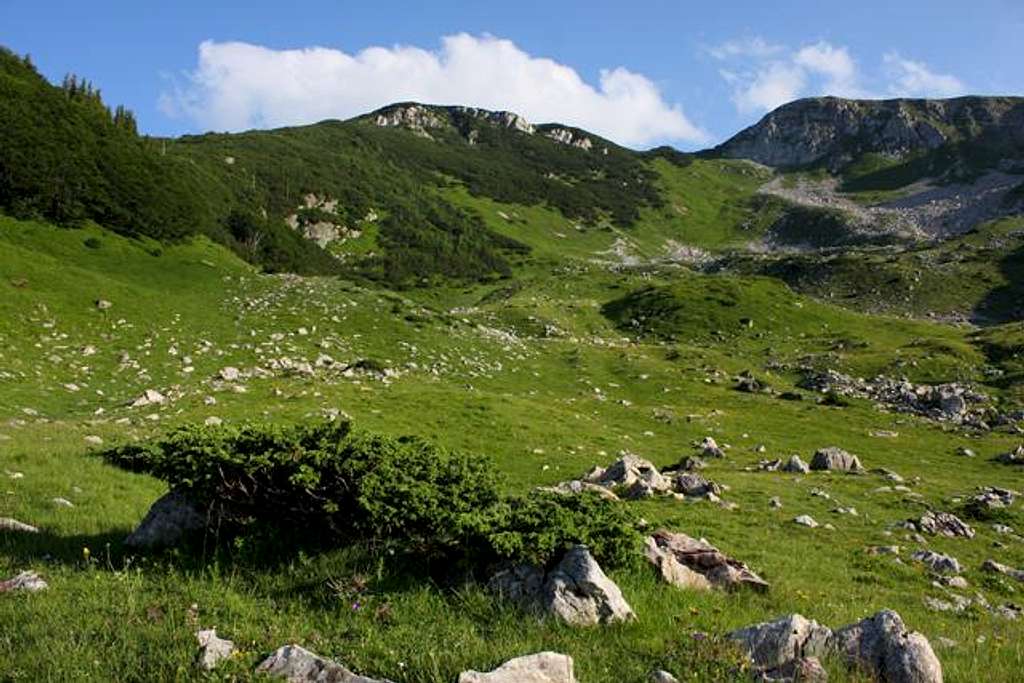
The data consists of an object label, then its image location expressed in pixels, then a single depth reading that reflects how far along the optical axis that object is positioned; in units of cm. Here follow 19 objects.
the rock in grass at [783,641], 769
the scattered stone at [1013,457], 3503
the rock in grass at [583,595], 850
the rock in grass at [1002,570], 1787
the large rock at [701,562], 1057
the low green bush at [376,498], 955
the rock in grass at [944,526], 2167
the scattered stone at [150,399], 2960
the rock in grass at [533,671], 668
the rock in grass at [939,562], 1747
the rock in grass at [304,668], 693
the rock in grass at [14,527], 1201
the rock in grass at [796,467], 3023
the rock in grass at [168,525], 1145
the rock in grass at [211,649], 716
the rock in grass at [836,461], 3116
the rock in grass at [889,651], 755
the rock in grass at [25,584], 909
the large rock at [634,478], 2334
